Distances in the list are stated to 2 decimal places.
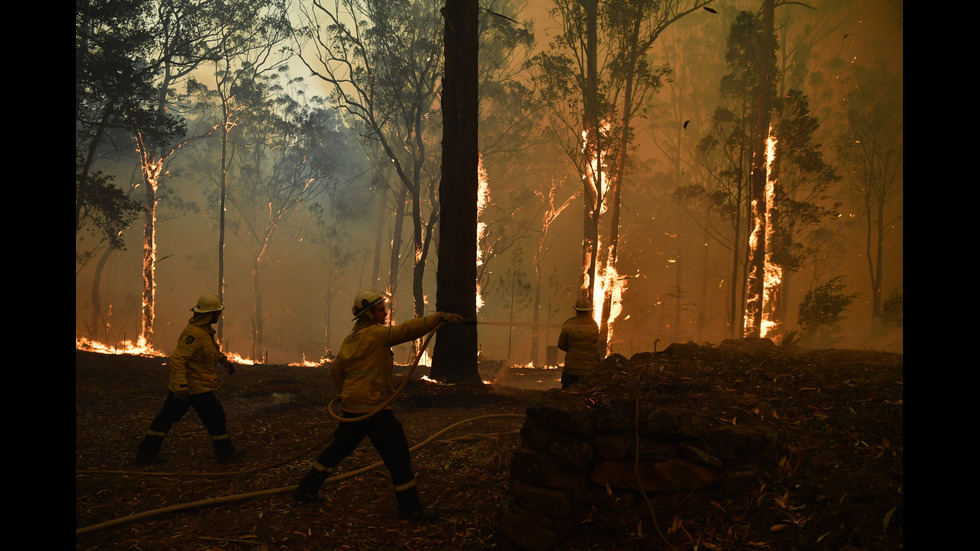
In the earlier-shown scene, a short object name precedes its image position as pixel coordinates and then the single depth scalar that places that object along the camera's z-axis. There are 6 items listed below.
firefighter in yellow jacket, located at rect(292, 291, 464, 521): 4.78
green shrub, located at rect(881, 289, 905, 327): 24.06
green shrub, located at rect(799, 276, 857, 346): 20.47
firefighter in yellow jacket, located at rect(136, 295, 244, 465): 6.30
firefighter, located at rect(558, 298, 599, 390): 7.90
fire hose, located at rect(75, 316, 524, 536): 4.57
